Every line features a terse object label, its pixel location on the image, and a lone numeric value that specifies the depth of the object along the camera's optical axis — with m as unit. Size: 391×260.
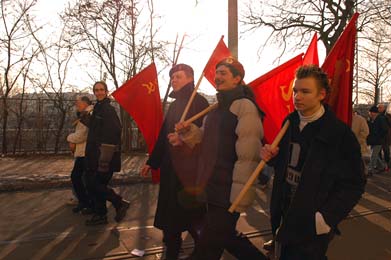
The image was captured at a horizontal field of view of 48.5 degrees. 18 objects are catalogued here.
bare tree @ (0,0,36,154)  13.30
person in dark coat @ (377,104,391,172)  11.11
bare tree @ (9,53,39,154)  13.45
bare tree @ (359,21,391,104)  27.38
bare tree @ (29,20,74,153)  13.96
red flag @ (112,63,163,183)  5.55
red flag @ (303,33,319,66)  4.92
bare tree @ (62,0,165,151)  13.45
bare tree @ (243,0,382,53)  15.47
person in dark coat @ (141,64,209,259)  3.96
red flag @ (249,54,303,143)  4.74
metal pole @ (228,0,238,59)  8.12
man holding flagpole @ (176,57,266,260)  3.12
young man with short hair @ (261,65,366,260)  2.44
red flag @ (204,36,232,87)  4.96
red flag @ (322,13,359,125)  3.96
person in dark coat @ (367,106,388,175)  10.74
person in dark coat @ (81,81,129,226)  5.38
